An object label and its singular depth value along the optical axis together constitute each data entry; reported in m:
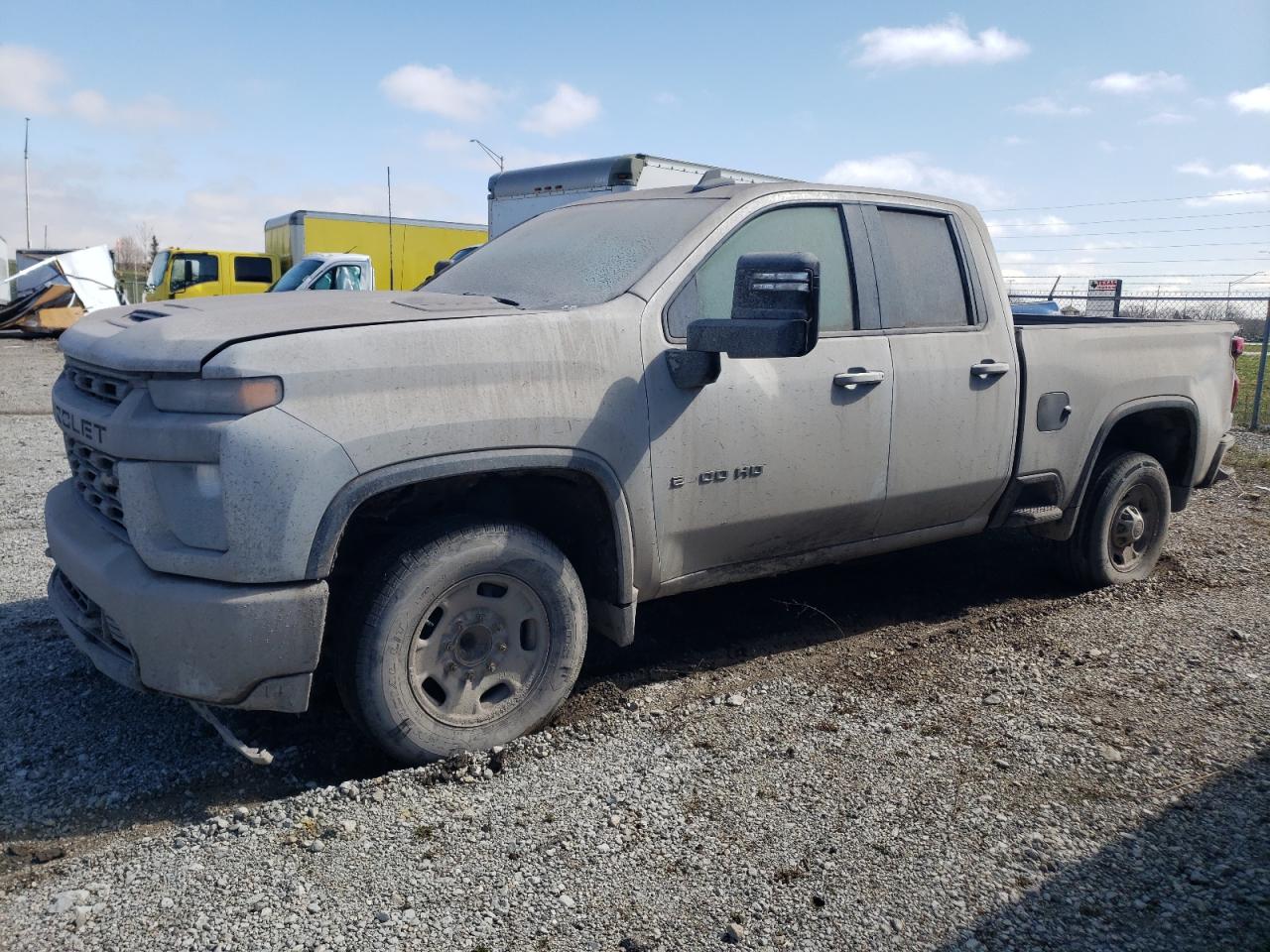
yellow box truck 23.22
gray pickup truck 2.95
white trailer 13.02
